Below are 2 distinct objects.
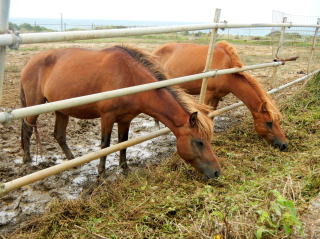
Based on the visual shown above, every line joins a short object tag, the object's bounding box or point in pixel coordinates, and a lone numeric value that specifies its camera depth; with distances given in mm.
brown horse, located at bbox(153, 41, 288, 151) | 4758
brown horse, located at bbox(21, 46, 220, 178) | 3482
